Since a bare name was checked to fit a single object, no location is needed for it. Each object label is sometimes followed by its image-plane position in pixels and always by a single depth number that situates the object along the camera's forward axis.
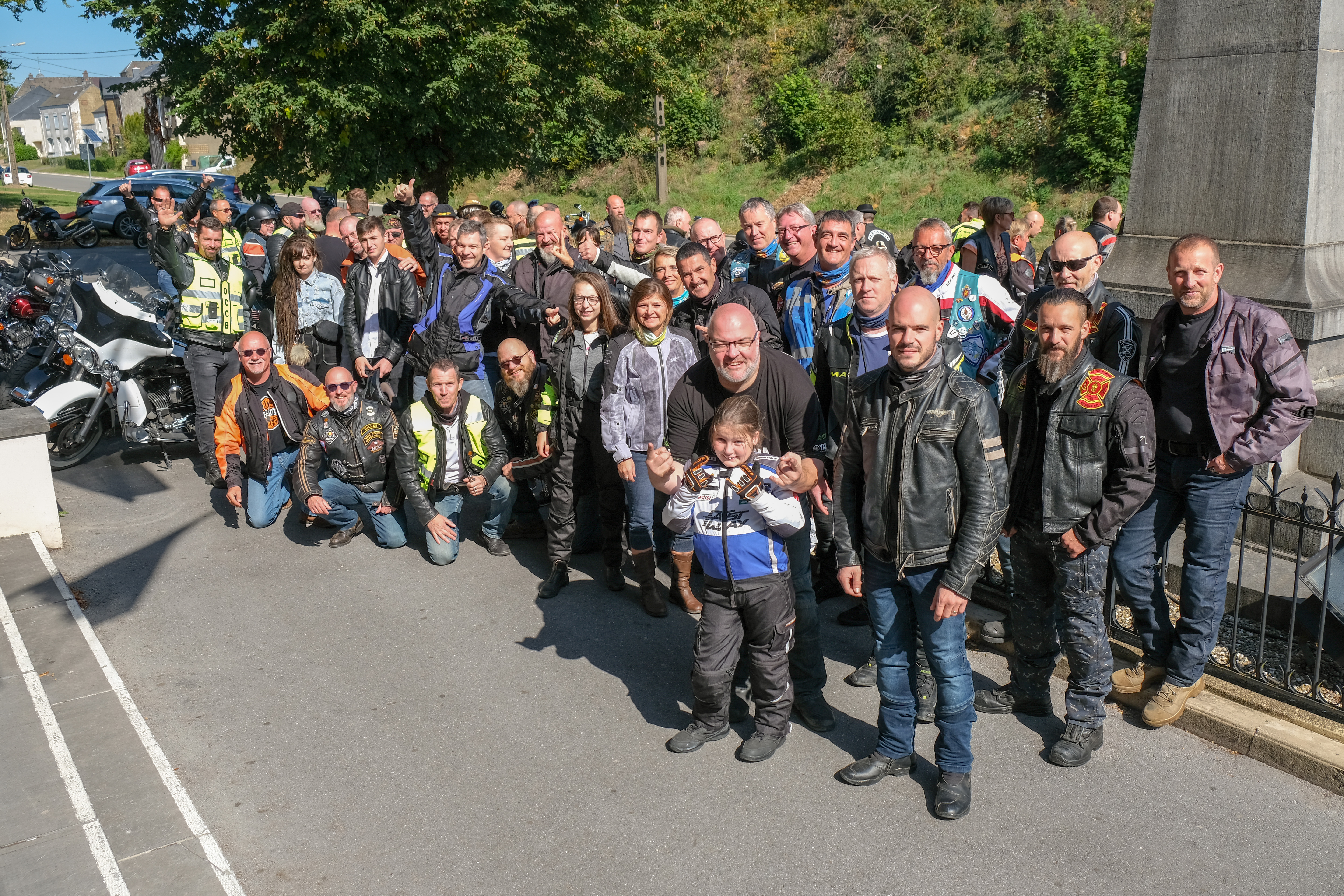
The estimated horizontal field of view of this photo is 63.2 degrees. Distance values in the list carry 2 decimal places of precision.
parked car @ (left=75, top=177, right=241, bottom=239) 24.97
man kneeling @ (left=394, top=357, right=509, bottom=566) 6.79
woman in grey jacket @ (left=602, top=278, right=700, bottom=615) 5.57
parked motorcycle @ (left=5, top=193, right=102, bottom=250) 24.28
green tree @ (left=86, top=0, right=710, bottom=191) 16.25
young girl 4.25
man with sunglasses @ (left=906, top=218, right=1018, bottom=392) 5.58
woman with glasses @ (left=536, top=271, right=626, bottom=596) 6.17
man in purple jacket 4.27
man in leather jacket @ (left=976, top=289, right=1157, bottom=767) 4.07
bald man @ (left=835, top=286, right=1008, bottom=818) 3.79
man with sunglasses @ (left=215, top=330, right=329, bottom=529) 7.45
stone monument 5.63
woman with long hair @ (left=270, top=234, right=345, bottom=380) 8.41
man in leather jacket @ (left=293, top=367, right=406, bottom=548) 7.05
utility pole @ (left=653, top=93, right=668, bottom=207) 24.67
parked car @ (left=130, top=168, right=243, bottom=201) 27.08
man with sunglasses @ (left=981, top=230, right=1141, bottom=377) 4.80
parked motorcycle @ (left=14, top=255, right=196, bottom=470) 8.63
